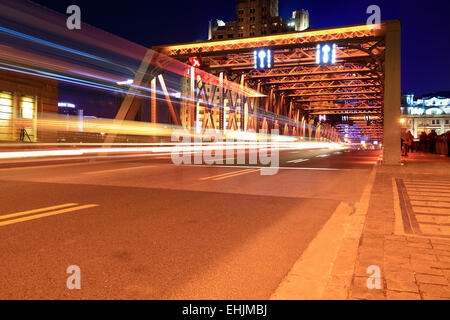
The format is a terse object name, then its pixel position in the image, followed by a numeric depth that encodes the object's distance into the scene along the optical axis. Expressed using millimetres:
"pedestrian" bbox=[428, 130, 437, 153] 34688
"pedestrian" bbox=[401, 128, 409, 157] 26695
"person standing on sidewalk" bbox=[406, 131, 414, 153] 27644
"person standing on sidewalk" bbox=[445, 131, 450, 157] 27709
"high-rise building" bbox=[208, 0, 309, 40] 116750
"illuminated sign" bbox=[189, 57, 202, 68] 28094
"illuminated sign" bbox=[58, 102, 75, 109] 29592
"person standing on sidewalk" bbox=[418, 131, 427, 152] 38694
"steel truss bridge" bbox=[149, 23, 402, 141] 25141
